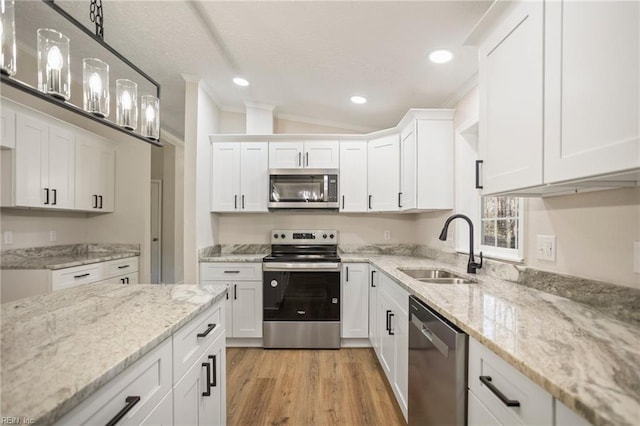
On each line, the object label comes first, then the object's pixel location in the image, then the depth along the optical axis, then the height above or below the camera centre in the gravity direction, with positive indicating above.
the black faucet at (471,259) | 1.92 -0.35
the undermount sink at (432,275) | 1.96 -0.51
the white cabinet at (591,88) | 0.74 +0.38
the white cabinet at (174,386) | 0.70 -0.60
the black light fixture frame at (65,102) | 0.84 +0.41
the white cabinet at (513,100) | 1.04 +0.48
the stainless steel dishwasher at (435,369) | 1.05 -0.73
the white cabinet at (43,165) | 2.48 +0.44
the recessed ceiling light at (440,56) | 1.89 +1.12
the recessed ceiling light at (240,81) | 2.67 +1.30
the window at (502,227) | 1.74 -0.11
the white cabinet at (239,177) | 3.09 +0.38
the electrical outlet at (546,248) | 1.39 -0.19
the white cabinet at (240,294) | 2.80 -0.88
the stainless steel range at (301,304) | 2.77 -0.97
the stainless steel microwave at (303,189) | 3.03 +0.24
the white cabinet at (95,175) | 3.12 +0.42
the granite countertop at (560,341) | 0.57 -0.40
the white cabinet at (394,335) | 1.71 -0.92
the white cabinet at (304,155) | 3.09 +0.64
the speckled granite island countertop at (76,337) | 0.57 -0.40
